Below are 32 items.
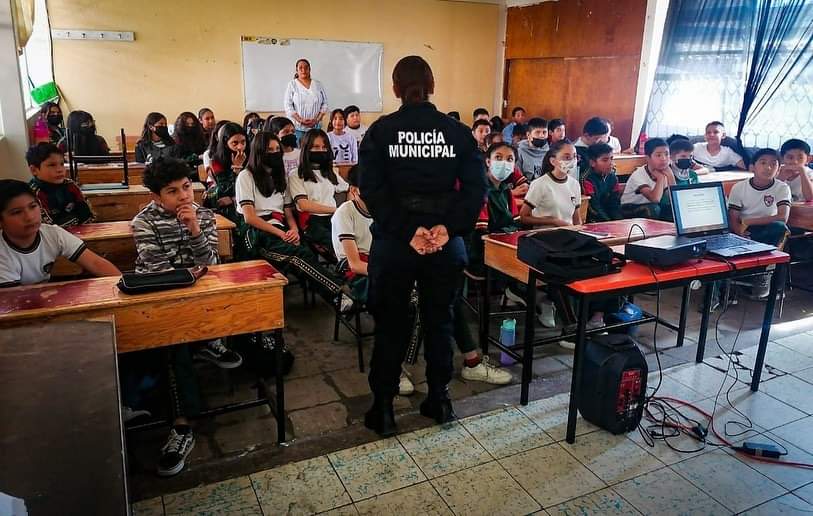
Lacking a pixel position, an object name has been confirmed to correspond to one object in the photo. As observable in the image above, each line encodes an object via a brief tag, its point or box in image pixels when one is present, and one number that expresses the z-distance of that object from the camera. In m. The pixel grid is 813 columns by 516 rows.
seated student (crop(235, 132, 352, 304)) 3.59
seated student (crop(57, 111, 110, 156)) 5.68
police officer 2.24
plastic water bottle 3.24
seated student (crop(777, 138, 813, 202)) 4.61
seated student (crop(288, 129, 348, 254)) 3.98
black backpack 2.41
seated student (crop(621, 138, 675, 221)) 4.50
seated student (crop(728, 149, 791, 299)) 4.25
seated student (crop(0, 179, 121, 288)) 2.27
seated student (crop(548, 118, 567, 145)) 6.21
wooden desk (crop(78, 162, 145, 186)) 4.60
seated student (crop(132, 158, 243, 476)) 2.39
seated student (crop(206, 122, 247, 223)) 4.32
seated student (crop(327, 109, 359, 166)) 6.48
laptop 2.85
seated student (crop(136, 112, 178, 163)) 5.61
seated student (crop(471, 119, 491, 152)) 5.68
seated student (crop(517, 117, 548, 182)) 5.57
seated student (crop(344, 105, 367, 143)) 7.18
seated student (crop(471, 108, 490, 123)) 7.76
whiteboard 8.15
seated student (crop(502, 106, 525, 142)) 8.16
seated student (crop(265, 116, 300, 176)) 4.93
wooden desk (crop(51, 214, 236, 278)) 2.93
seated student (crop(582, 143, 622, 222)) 4.30
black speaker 2.44
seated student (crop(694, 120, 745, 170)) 6.01
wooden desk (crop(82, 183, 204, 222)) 3.70
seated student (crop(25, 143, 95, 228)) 3.09
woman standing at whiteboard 7.27
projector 2.56
